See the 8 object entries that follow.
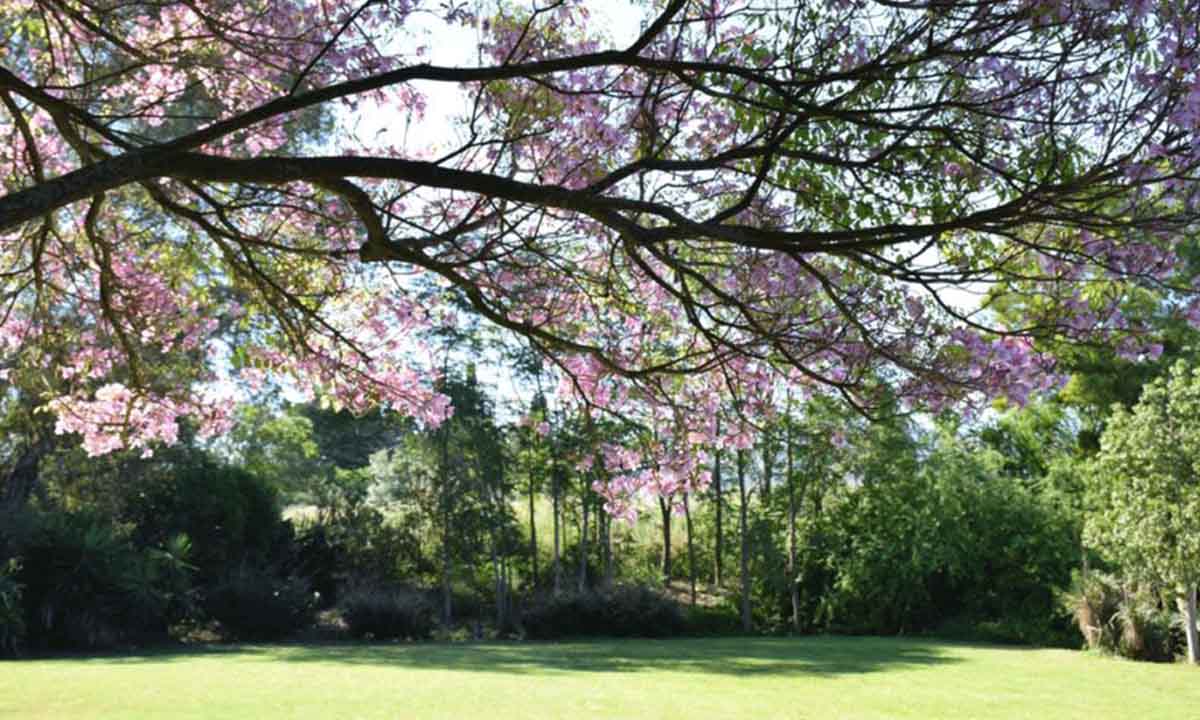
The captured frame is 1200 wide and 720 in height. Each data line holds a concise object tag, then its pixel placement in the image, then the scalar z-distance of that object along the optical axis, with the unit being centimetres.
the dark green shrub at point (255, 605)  1520
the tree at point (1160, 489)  1259
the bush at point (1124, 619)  1399
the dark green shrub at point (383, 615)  1562
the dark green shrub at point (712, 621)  1728
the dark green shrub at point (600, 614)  1627
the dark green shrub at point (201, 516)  1628
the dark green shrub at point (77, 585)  1320
